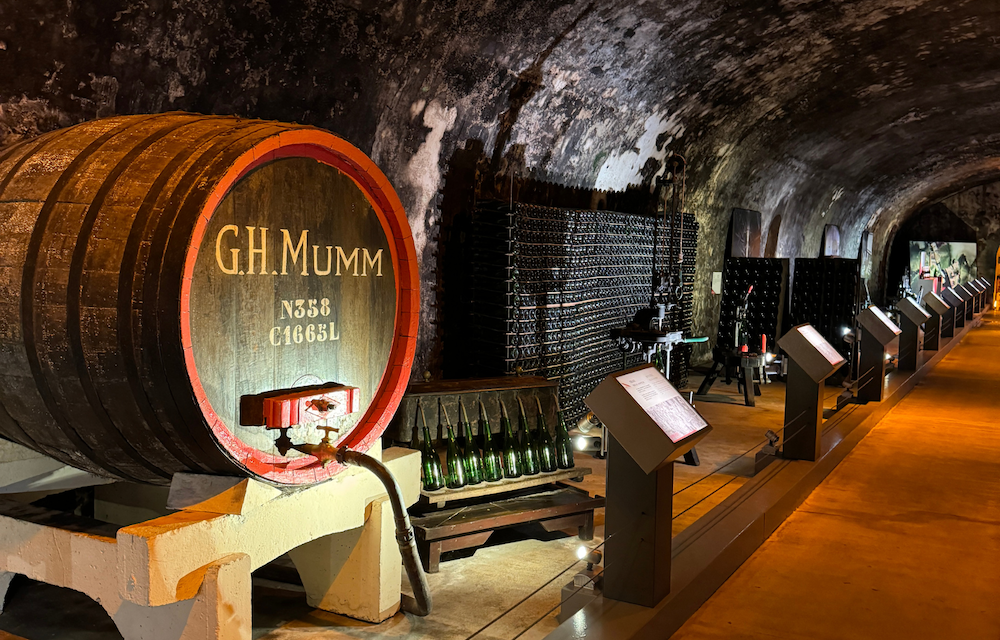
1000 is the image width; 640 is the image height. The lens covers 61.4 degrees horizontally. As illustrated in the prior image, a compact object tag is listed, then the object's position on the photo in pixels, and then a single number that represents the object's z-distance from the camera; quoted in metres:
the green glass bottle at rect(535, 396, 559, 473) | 3.99
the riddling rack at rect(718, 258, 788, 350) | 8.97
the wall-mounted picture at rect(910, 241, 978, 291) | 22.58
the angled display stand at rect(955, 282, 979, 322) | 16.16
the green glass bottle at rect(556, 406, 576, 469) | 4.08
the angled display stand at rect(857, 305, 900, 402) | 6.65
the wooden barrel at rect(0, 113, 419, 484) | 1.95
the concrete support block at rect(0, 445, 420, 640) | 2.03
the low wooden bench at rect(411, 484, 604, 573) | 3.36
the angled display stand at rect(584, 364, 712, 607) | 2.47
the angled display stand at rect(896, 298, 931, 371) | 8.70
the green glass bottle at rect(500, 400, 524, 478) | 3.91
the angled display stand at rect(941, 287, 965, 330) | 13.63
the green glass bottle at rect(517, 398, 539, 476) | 3.96
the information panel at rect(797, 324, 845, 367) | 4.59
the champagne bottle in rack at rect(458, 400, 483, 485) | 3.79
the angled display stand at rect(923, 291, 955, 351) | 11.07
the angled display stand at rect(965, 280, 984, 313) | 17.53
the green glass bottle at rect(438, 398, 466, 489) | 3.66
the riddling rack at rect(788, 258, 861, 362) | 8.78
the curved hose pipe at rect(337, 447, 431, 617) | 2.43
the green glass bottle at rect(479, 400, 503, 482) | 3.81
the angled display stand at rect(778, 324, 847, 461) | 4.57
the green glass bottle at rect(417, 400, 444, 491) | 3.60
